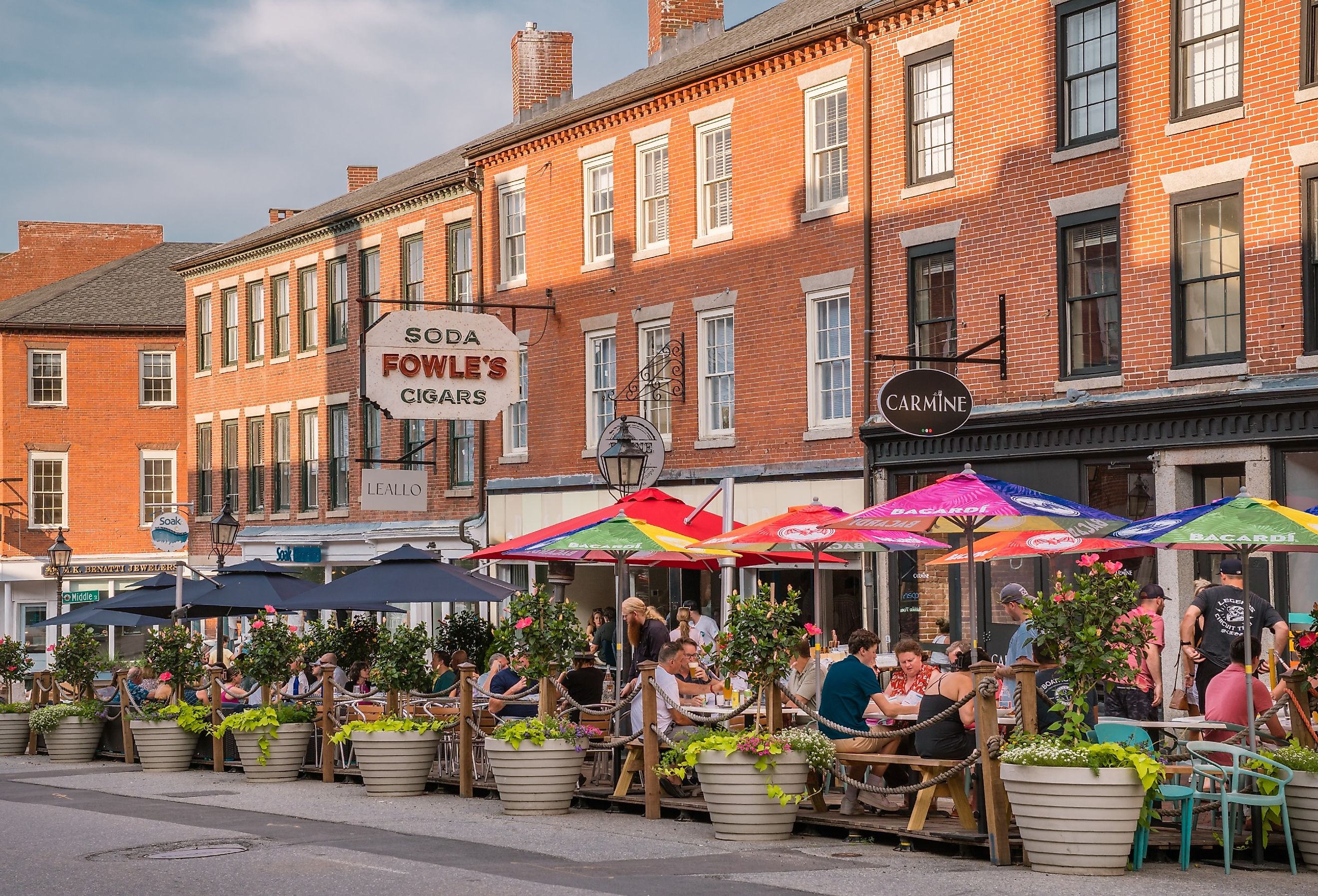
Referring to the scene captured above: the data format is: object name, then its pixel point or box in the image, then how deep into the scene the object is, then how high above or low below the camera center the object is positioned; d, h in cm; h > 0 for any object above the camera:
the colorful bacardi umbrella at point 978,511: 1515 -48
